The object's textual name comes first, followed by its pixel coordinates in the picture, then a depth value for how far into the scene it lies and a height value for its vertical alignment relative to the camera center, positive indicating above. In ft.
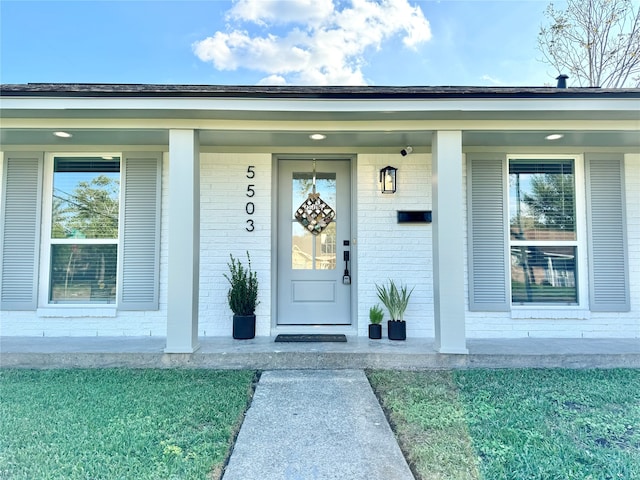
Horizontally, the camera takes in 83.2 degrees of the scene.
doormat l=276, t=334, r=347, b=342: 13.46 -3.10
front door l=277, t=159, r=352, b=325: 15.37 +0.49
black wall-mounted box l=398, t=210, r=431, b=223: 14.93 +1.69
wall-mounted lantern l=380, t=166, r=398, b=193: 14.83 +3.20
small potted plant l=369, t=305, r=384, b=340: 13.99 -2.63
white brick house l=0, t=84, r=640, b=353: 14.55 +0.89
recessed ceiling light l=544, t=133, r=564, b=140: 12.75 +4.38
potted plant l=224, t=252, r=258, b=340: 13.88 -1.89
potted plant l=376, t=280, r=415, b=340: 13.82 -1.85
